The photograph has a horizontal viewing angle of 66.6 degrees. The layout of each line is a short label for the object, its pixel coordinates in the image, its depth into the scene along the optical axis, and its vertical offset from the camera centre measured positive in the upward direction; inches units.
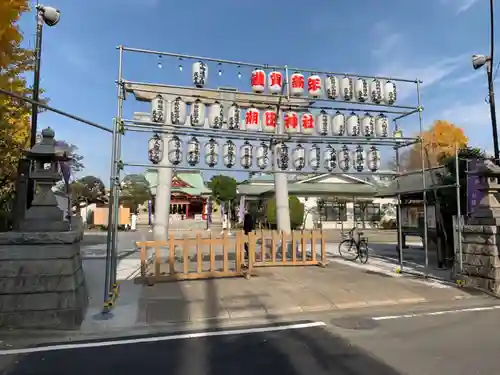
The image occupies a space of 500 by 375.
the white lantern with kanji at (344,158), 452.8 +75.6
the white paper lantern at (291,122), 444.1 +115.8
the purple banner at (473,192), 373.3 +29.5
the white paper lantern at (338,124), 444.8 +114.3
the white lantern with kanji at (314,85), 437.1 +156.4
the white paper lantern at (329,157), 449.4 +75.9
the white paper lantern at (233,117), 412.2 +112.4
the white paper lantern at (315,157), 446.9 +75.5
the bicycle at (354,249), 536.4 -40.7
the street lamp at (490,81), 484.7 +191.3
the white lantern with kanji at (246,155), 425.1 +73.7
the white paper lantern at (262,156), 433.7 +74.4
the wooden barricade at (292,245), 466.6 -30.6
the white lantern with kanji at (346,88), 441.7 +155.0
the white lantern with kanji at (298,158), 446.3 +74.3
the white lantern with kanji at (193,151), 403.5 +73.8
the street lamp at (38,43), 394.9 +196.1
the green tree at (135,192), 1864.3 +143.3
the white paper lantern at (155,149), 389.1 +73.3
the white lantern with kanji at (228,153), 415.2 +74.3
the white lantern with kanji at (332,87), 438.3 +154.8
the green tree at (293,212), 1341.0 +32.9
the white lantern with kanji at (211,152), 408.8 +74.0
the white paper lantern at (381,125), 454.9 +115.5
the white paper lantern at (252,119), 430.0 +115.6
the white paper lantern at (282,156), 440.8 +75.9
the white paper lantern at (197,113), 396.8 +112.8
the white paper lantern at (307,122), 446.0 +116.4
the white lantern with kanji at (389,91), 451.2 +154.8
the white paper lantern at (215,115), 404.8 +112.3
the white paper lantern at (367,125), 452.1 +114.7
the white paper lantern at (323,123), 443.8 +115.2
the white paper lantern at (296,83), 437.4 +158.6
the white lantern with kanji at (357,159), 455.8 +74.8
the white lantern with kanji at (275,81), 438.9 +161.9
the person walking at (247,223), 539.8 -2.7
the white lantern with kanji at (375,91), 448.8 +153.9
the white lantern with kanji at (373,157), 458.9 +77.8
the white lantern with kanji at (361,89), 445.7 +155.1
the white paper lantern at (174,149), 398.3 +75.1
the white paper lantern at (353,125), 448.5 +113.8
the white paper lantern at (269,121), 440.8 +116.4
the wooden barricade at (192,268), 371.2 -45.4
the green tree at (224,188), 1827.0 +158.3
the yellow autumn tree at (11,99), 356.5 +161.1
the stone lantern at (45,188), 256.1 +23.1
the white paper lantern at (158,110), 382.6 +111.8
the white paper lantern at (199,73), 400.5 +155.8
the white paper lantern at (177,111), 389.7 +112.2
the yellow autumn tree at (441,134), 1482.5 +352.5
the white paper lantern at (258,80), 429.4 +159.5
